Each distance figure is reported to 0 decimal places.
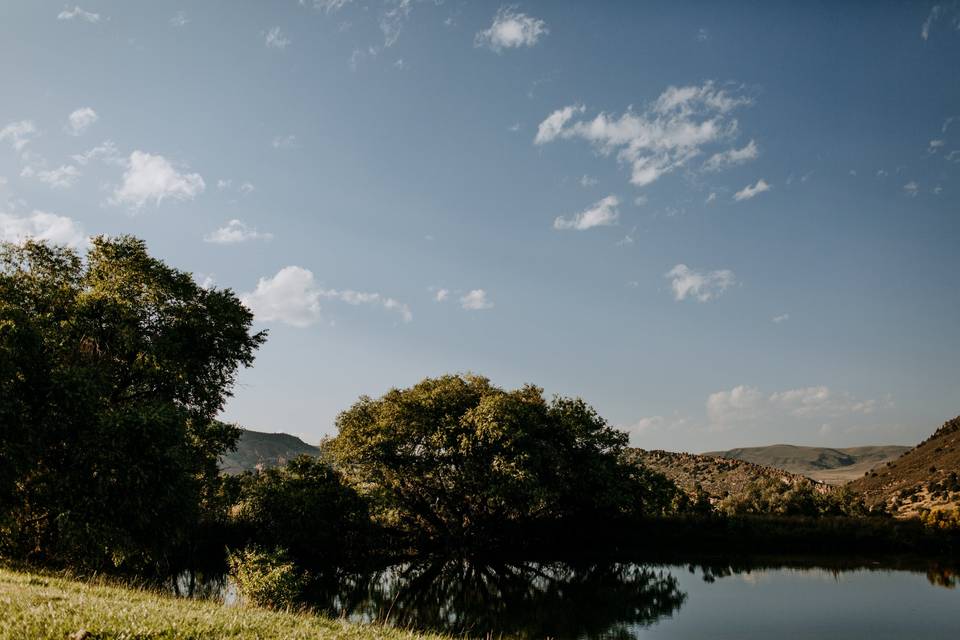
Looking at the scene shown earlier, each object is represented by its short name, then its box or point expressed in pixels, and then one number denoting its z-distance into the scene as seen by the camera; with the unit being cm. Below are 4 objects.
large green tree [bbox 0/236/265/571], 1817
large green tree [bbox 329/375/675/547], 3481
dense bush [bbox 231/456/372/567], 3178
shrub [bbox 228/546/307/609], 1728
